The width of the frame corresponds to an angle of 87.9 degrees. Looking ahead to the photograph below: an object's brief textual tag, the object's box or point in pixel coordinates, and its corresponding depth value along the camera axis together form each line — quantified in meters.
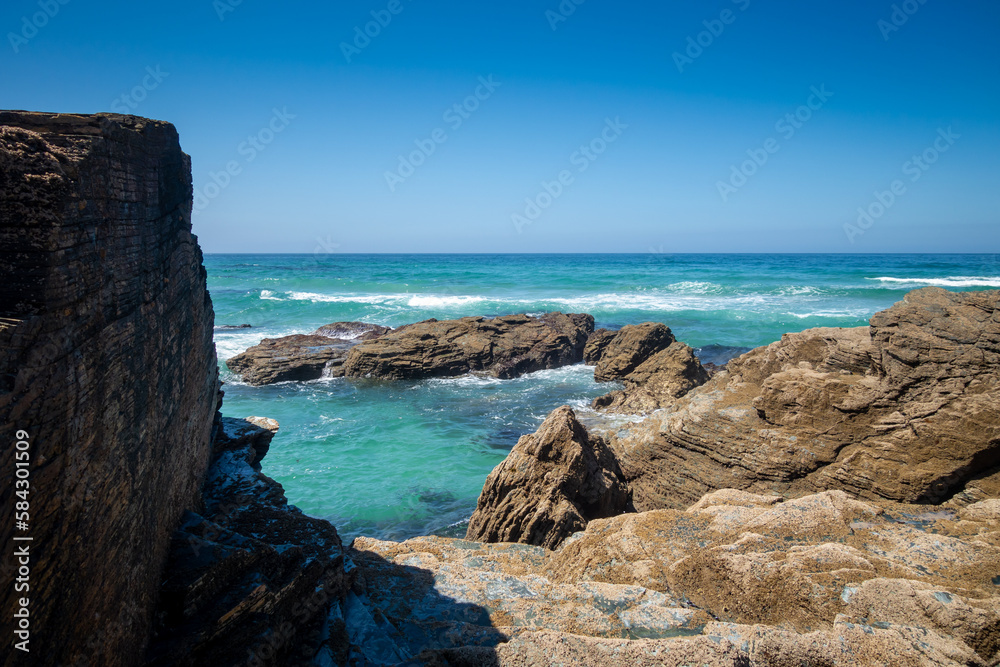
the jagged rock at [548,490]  6.91
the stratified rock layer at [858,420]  5.55
